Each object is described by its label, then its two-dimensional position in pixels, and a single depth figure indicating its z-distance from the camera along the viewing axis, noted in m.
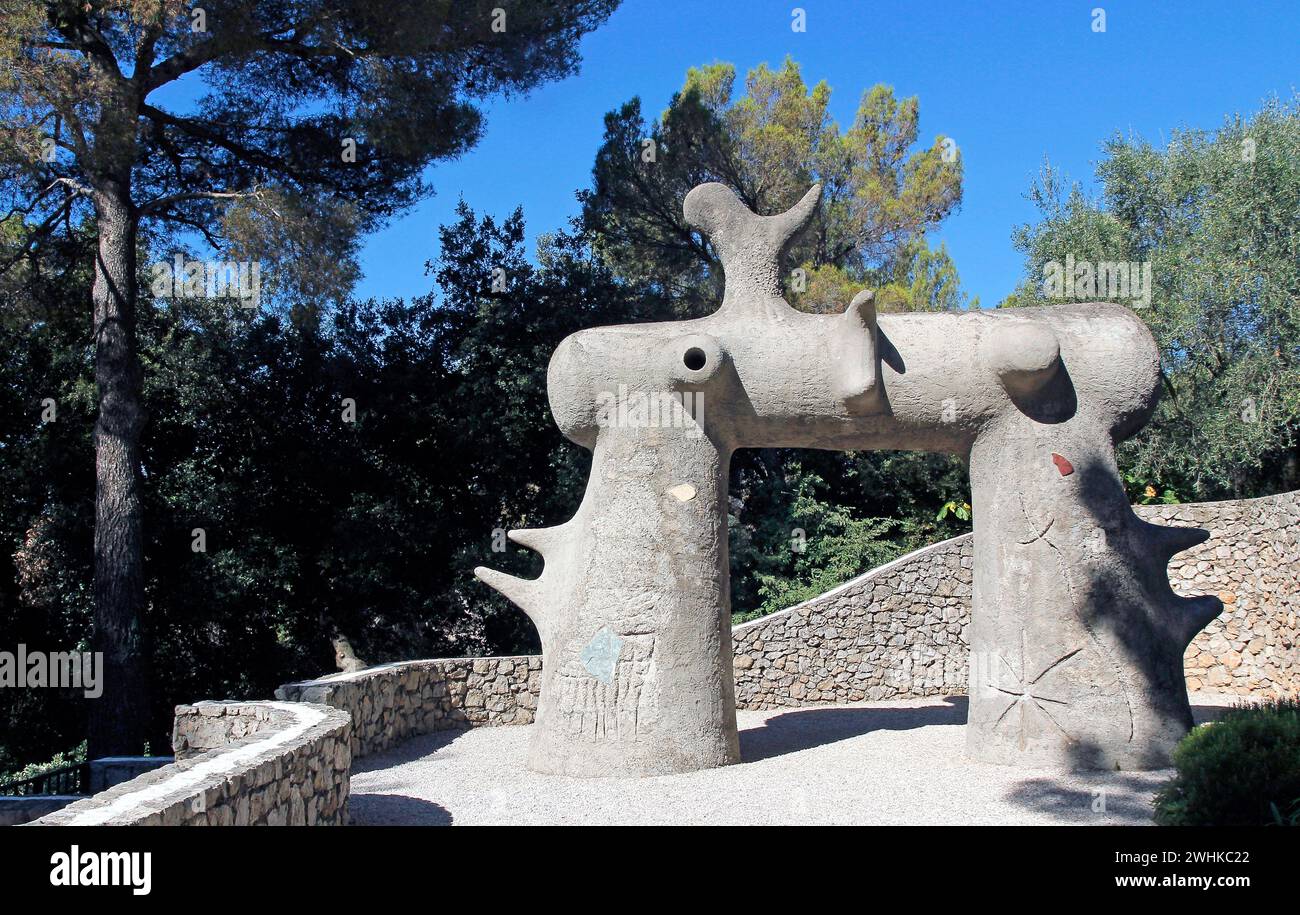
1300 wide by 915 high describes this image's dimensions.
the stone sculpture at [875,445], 8.69
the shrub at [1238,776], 5.57
